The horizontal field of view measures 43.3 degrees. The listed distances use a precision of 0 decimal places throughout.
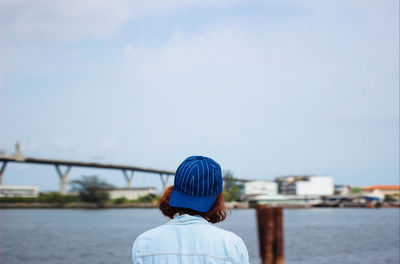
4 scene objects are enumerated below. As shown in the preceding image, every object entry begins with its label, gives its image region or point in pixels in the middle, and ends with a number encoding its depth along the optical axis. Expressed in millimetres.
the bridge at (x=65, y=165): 51375
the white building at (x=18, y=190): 51775
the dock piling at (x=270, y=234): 11391
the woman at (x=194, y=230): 1581
